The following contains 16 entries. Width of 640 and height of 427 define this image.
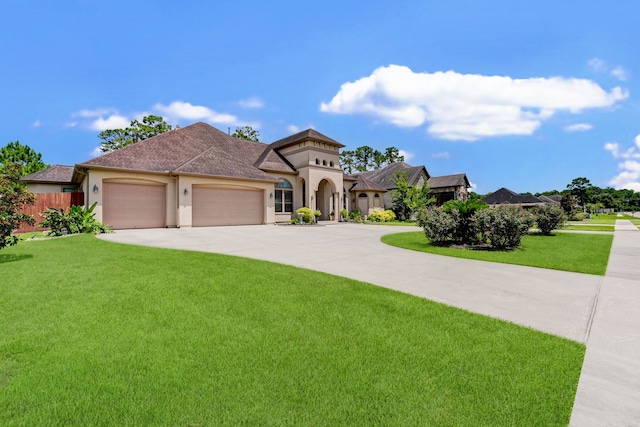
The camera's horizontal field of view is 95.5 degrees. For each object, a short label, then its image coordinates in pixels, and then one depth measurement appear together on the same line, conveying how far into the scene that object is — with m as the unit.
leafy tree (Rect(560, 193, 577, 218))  32.84
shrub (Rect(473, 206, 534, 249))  9.55
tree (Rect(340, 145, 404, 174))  58.78
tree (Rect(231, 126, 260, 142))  39.69
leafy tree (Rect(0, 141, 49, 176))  35.84
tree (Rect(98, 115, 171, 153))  33.31
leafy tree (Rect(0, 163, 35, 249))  7.39
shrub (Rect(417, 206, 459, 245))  10.51
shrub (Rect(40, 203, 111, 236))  12.92
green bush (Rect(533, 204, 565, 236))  14.01
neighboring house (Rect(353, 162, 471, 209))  38.06
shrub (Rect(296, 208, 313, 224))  22.22
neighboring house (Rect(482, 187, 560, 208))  45.50
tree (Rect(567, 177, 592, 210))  68.75
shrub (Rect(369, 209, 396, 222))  28.95
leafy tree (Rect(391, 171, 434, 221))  31.94
